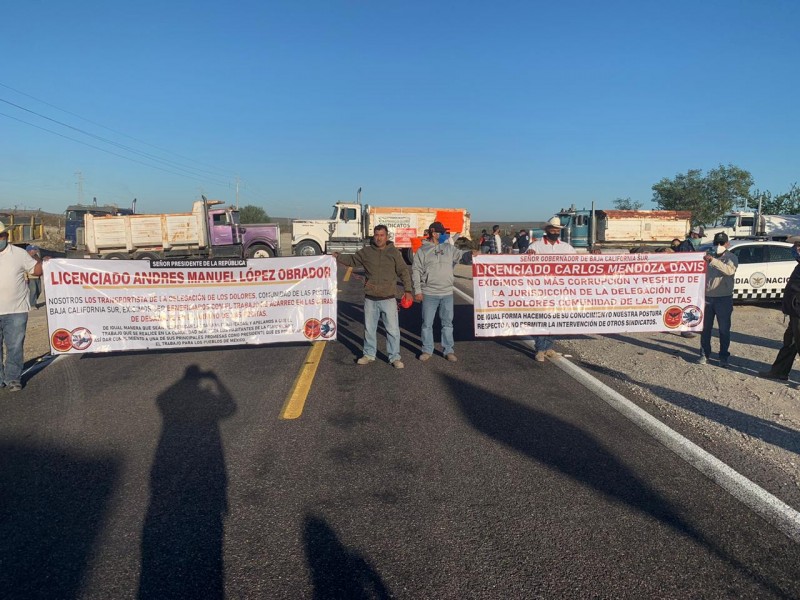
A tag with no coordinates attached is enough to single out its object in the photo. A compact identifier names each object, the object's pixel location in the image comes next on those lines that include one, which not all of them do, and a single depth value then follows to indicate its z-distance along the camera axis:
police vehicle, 12.20
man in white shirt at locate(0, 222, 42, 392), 6.59
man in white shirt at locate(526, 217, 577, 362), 7.98
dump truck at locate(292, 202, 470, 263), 28.39
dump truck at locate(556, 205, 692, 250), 34.03
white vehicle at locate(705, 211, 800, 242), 31.36
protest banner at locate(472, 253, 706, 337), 8.00
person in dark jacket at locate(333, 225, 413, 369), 7.55
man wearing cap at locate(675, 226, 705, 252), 12.39
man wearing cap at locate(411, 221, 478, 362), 7.89
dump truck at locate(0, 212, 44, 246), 26.17
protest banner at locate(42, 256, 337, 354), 7.38
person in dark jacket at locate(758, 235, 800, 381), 6.52
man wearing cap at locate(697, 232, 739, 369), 7.58
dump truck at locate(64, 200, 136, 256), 28.16
